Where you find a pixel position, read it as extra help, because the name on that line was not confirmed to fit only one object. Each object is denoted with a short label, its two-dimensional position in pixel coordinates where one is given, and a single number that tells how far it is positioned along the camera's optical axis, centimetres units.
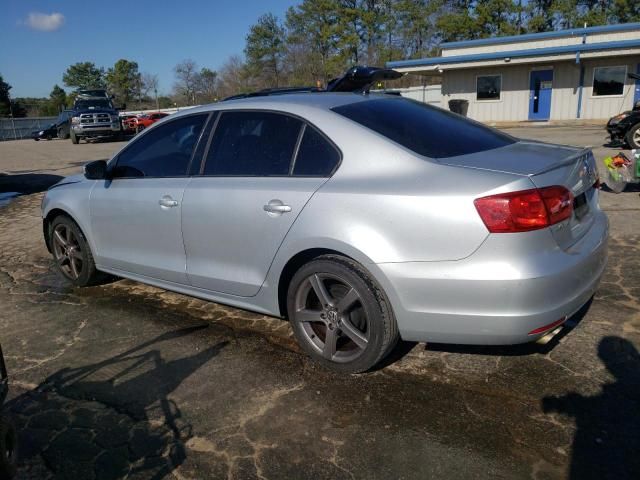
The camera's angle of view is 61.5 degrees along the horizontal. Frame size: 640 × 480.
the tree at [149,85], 8306
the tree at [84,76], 8650
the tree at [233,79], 6400
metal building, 2256
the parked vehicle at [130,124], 3331
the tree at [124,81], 8112
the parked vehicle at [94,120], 2536
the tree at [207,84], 7506
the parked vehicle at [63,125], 3028
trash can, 1989
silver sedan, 258
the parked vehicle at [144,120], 3262
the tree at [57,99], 6662
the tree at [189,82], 7681
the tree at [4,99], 6019
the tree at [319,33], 5084
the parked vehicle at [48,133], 3219
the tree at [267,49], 5959
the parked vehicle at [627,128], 1210
